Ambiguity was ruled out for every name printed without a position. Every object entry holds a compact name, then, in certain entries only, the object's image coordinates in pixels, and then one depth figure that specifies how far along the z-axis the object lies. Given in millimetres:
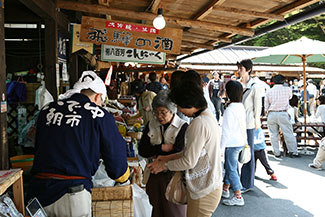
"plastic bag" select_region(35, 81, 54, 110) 4825
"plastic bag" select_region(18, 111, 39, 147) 5254
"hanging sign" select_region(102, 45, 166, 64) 7141
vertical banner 6202
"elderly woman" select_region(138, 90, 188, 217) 3377
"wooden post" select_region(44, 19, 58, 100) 5164
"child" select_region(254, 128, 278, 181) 6435
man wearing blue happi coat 2504
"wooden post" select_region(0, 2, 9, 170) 3090
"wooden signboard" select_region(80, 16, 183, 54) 5560
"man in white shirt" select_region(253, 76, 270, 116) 6065
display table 2430
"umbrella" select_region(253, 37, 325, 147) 8570
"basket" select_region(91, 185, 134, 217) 3309
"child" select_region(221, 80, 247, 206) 5250
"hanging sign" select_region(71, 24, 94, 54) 5953
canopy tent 19169
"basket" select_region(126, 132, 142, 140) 5791
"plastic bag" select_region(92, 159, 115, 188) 3395
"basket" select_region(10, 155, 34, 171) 4040
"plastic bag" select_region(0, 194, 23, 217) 2250
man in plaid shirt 8836
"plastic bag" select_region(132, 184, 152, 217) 3566
